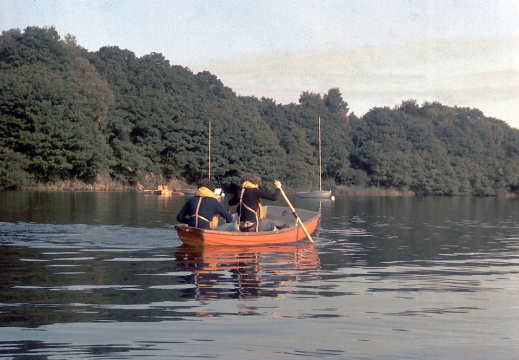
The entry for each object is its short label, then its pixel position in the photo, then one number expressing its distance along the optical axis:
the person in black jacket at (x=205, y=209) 15.61
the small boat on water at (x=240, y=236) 15.18
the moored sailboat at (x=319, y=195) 62.06
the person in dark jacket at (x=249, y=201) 16.28
